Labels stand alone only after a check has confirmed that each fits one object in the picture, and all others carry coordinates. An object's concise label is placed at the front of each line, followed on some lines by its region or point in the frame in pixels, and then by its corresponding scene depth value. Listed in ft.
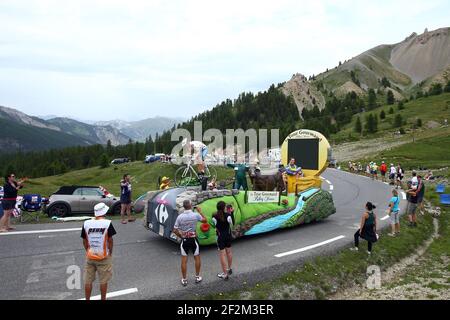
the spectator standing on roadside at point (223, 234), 28.37
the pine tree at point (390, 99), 484.33
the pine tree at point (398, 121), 316.40
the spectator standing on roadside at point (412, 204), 50.72
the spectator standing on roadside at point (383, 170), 110.01
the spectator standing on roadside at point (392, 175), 99.02
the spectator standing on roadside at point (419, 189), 51.55
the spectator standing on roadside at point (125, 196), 47.34
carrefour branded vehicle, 34.12
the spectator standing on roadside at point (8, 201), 40.34
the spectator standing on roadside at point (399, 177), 99.98
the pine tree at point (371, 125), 315.78
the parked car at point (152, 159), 268.00
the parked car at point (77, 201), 51.80
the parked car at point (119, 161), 380.17
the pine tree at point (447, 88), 437.99
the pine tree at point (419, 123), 300.57
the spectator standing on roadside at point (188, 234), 27.37
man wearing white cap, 23.00
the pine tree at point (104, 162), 342.85
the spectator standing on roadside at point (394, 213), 45.06
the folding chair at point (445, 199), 69.71
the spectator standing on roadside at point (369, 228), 37.40
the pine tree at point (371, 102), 473.51
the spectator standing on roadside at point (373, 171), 116.57
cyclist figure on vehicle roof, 46.52
